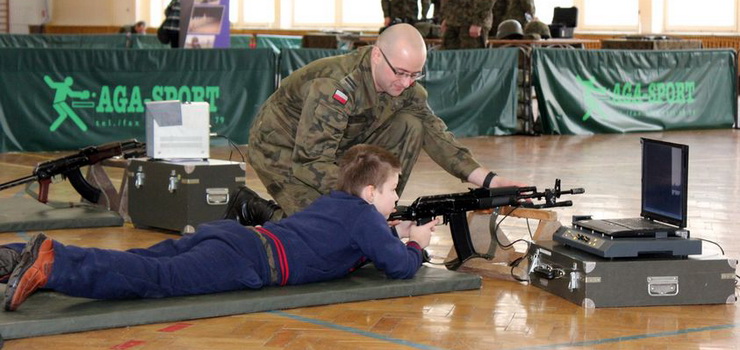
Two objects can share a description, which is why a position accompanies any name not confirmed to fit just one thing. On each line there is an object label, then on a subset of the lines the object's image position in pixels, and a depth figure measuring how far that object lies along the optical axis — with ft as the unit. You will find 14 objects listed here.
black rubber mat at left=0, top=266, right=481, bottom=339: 15.18
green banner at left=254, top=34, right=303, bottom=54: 84.53
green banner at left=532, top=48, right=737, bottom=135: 50.78
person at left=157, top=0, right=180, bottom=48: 57.06
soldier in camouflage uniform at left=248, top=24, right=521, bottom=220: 19.03
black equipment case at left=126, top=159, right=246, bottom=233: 24.27
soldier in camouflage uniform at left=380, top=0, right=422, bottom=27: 67.05
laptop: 17.67
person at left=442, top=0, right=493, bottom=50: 56.08
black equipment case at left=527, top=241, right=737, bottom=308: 17.35
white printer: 25.50
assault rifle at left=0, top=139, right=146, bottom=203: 26.37
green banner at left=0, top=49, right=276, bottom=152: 40.04
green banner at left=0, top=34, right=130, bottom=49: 72.74
